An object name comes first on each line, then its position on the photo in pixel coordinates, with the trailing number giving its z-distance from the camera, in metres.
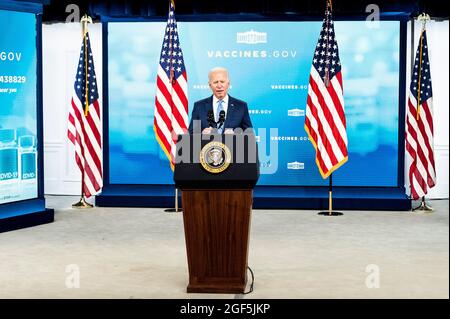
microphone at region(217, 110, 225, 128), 5.20
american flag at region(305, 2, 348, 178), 9.52
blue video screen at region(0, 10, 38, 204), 8.39
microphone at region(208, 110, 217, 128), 5.24
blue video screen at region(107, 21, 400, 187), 10.20
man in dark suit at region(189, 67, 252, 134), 5.49
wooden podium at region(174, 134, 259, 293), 5.14
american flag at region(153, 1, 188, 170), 9.73
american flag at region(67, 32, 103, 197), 10.17
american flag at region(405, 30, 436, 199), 9.76
